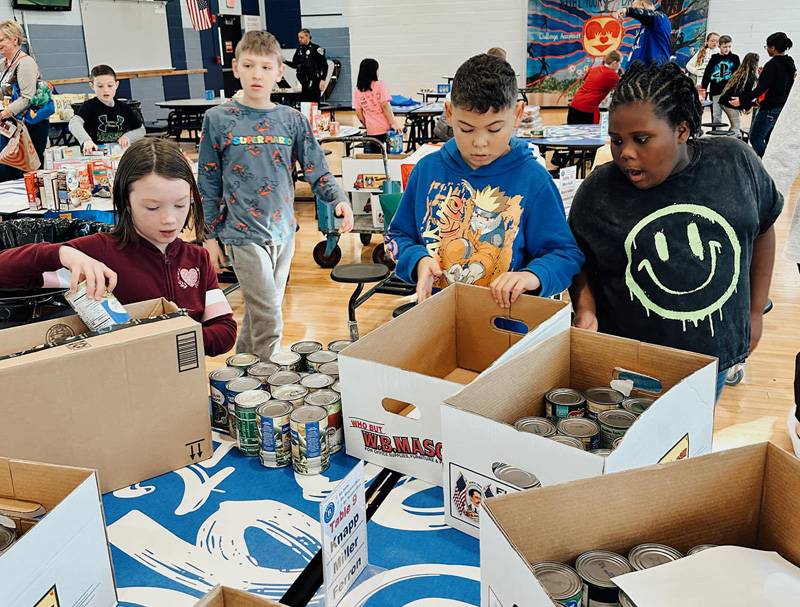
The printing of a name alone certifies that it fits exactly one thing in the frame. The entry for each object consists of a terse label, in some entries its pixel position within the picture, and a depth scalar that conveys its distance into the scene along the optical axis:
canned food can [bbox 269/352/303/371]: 1.54
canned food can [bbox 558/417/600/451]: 1.15
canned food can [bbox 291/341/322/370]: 1.59
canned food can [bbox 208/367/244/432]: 1.45
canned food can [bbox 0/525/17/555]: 0.95
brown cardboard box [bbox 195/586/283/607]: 0.72
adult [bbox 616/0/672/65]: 4.84
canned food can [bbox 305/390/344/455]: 1.34
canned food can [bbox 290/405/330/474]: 1.28
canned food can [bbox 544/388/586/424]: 1.26
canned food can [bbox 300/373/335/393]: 1.43
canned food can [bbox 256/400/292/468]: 1.31
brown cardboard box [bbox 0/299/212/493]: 1.15
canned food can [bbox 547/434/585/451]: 1.09
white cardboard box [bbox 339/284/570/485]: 1.22
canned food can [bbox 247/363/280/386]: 1.50
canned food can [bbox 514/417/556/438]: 1.16
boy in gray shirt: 2.96
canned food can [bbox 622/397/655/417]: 1.23
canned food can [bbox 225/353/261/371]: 1.52
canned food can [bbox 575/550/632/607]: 0.83
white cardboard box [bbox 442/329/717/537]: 0.97
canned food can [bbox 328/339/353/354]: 1.60
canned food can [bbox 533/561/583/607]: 0.80
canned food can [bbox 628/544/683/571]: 0.87
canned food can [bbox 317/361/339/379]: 1.50
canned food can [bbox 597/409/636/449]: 1.17
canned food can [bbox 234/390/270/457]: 1.34
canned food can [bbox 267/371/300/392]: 1.46
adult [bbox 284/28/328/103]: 12.49
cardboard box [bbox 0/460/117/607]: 0.82
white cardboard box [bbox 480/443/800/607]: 0.82
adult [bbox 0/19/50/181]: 5.46
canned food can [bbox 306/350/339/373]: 1.56
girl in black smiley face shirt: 1.53
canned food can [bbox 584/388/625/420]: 1.26
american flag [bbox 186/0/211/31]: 12.52
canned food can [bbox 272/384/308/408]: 1.38
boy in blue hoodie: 1.73
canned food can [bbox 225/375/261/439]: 1.42
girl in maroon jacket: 1.77
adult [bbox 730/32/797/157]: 7.67
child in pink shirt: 7.79
